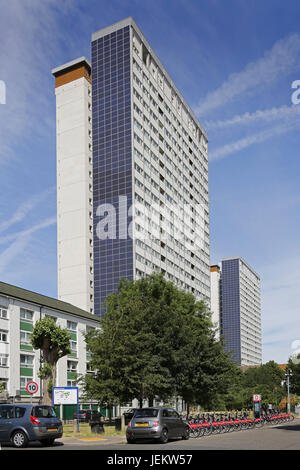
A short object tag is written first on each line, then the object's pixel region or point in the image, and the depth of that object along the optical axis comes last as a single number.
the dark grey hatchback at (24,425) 21.09
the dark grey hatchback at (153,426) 23.19
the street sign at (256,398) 44.12
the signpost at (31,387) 26.81
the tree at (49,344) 37.84
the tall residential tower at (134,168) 97.38
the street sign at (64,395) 29.55
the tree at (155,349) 34.09
